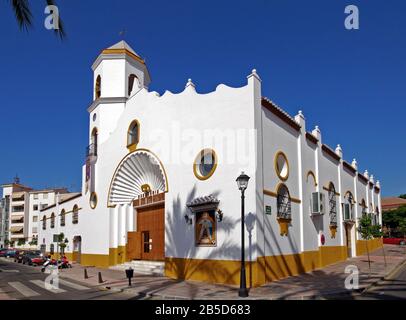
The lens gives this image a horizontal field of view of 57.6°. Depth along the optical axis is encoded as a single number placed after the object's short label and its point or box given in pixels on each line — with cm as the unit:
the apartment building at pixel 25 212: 7919
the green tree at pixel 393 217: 6162
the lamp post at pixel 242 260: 1268
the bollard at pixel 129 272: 1530
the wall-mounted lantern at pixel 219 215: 1614
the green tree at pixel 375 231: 2286
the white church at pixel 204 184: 1606
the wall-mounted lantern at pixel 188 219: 1745
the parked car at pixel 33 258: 3212
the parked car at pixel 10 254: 5276
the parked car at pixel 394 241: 4794
